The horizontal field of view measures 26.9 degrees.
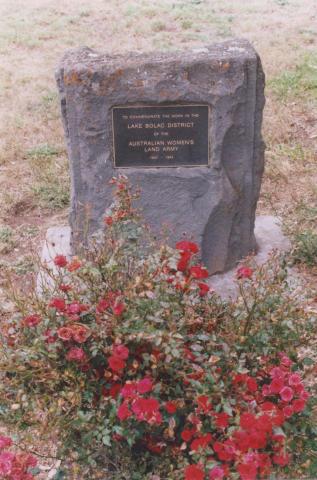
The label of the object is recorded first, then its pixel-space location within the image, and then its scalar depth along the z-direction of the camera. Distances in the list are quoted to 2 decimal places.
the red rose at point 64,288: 2.33
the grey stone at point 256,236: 4.10
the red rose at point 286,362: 2.30
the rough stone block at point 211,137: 3.66
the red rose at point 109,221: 2.65
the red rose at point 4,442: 2.07
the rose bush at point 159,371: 2.12
